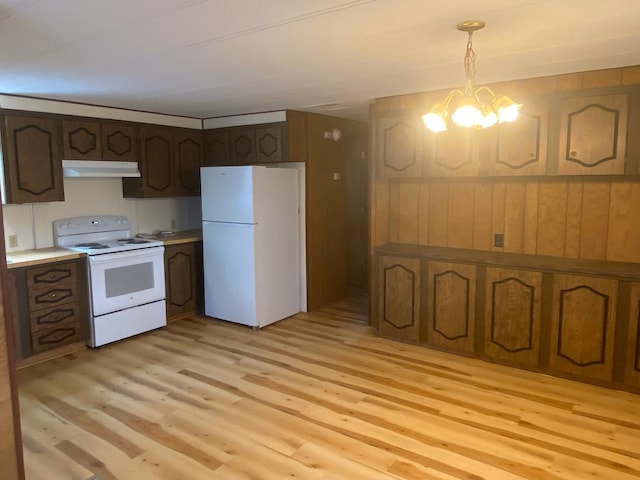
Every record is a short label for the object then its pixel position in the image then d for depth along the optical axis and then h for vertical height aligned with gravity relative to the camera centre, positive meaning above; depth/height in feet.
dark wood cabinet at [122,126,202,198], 15.79 +0.92
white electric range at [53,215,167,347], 13.58 -2.60
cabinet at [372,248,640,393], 10.52 -3.10
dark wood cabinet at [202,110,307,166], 15.78 +1.64
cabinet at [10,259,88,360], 12.23 -3.17
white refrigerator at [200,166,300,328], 14.97 -1.76
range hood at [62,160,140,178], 13.70 +0.67
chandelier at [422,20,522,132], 7.41 +1.29
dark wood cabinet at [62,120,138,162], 13.78 +1.54
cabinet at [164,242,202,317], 15.87 -3.03
